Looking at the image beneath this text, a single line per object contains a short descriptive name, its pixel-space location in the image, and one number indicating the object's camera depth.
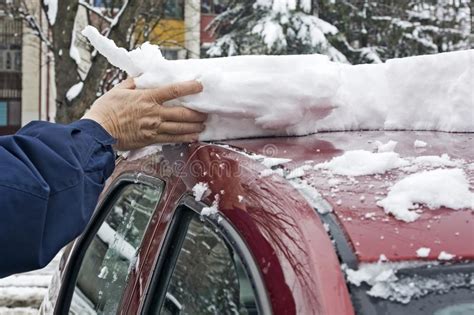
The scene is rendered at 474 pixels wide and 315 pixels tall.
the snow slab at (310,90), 1.71
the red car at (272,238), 1.05
